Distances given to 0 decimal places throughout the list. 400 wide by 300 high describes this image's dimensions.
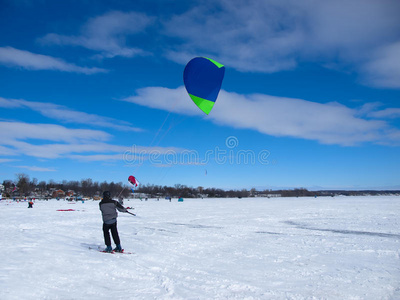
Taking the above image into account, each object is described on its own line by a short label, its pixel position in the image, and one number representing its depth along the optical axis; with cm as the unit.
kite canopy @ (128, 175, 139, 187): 3136
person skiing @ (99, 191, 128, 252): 654
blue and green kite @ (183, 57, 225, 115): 904
